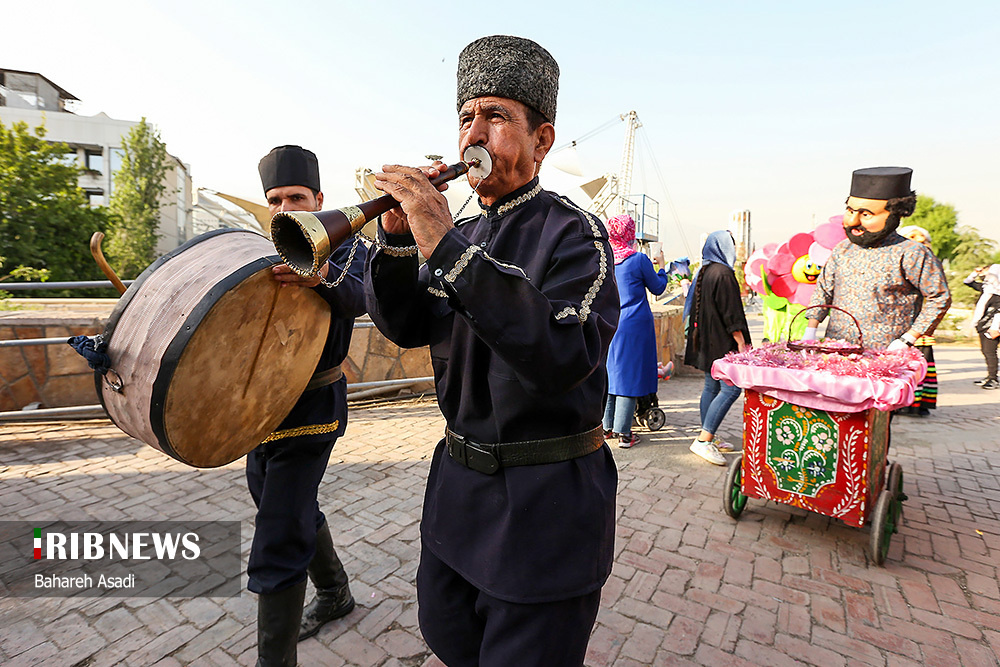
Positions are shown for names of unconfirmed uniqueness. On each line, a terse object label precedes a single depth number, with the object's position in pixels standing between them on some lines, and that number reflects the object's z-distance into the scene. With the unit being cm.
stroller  591
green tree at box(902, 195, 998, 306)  1802
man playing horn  117
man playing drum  203
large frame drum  164
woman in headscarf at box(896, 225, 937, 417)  678
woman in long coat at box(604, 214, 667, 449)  510
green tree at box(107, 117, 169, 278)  3175
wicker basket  339
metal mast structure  4630
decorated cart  294
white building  3919
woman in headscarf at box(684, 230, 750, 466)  483
